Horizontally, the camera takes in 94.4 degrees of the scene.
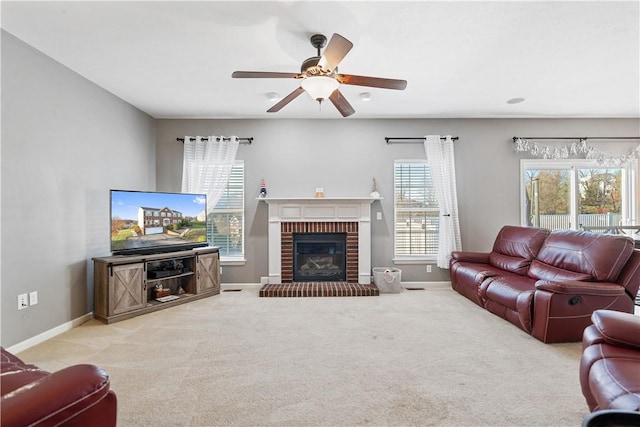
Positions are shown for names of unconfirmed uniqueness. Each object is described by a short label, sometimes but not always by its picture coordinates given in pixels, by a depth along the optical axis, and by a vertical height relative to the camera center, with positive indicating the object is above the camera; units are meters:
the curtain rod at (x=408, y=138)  4.75 +1.28
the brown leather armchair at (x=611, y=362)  1.26 -0.72
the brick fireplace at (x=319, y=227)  4.66 -0.13
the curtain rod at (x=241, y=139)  4.70 +1.28
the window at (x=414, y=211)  4.85 +0.11
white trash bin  4.42 -0.94
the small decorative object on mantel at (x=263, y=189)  4.69 +0.49
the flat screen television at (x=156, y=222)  3.45 -0.01
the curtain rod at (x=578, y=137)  4.79 +1.27
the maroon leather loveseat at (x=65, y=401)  0.80 -0.52
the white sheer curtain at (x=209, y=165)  4.63 +0.86
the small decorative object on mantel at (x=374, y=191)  4.69 +0.44
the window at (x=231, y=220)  4.81 -0.01
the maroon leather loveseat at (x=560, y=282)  2.64 -0.67
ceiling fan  2.28 +1.13
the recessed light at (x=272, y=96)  3.76 +1.60
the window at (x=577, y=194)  4.87 +0.35
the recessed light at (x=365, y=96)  3.77 +1.58
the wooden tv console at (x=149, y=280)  3.23 -0.74
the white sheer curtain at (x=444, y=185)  4.65 +0.51
